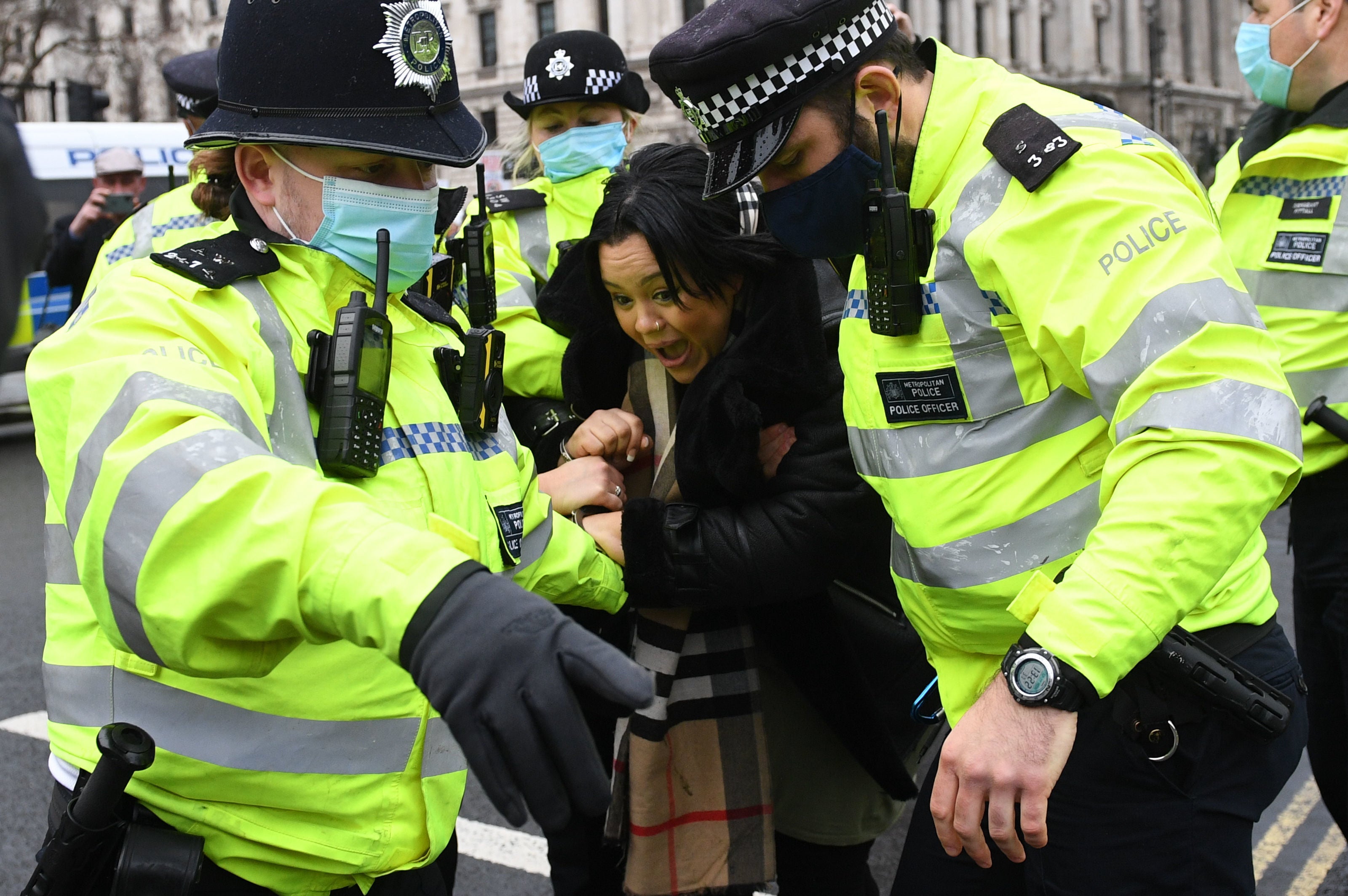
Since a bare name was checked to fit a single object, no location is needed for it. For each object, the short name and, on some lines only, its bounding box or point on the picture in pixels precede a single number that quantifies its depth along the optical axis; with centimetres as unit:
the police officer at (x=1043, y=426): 162
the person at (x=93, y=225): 801
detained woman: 262
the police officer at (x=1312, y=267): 324
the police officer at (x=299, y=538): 128
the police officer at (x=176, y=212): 471
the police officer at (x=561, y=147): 419
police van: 1280
